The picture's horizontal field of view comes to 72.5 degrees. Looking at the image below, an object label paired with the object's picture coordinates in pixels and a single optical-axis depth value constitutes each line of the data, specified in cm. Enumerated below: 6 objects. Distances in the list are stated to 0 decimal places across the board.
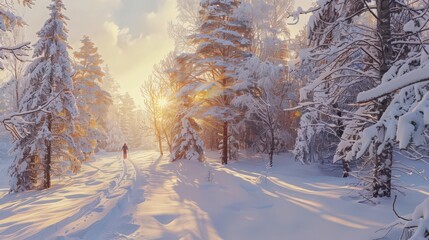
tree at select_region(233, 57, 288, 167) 1714
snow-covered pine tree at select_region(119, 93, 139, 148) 6200
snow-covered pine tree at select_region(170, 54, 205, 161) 1823
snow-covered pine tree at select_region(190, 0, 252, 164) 1775
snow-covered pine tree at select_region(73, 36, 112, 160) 2634
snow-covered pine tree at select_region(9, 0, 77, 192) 1603
